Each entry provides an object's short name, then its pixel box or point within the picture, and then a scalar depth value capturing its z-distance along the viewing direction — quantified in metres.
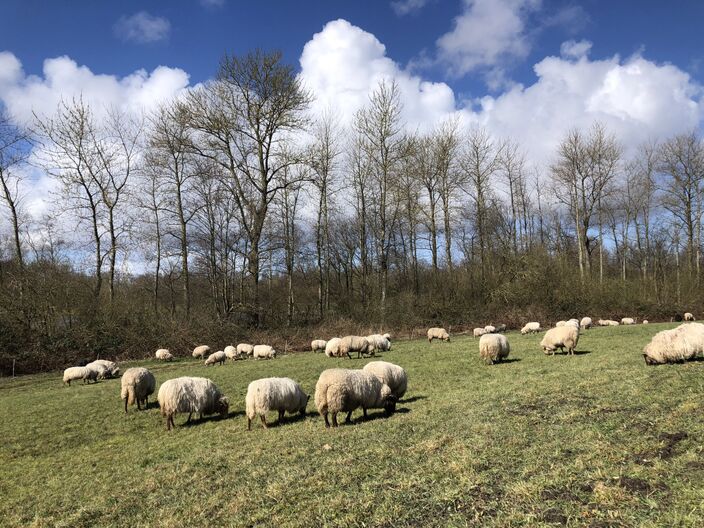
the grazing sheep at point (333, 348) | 22.31
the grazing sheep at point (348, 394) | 9.65
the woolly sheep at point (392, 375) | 11.52
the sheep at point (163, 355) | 26.14
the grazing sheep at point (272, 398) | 10.24
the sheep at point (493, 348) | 16.39
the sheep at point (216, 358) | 23.64
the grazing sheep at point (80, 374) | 19.38
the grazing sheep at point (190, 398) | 11.08
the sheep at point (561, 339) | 16.77
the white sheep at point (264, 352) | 24.98
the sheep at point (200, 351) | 26.84
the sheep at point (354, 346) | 21.92
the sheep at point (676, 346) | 11.05
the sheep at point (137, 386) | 13.22
